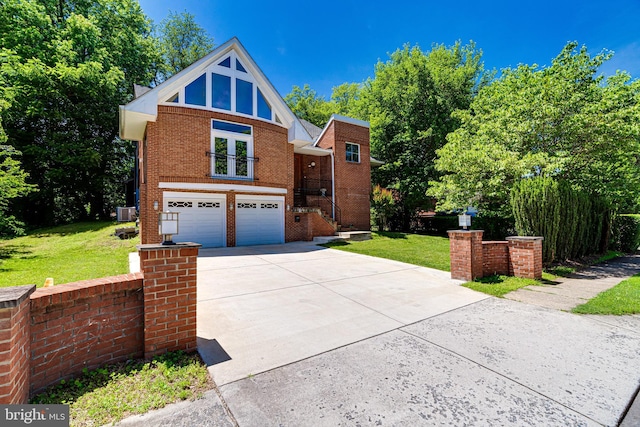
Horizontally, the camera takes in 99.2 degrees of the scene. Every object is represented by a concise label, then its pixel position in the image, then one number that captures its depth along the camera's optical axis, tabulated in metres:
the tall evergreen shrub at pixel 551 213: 7.84
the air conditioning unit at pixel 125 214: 16.20
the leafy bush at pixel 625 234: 12.69
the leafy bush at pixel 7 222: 10.32
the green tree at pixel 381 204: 18.03
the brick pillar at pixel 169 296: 2.81
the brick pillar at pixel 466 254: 6.34
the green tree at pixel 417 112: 19.42
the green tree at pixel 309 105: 31.31
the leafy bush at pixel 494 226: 13.90
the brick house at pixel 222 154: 11.15
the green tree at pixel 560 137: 8.35
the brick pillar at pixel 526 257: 6.54
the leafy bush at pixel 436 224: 18.28
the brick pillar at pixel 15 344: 1.85
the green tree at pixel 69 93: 16.58
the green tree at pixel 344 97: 31.73
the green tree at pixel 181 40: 27.16
